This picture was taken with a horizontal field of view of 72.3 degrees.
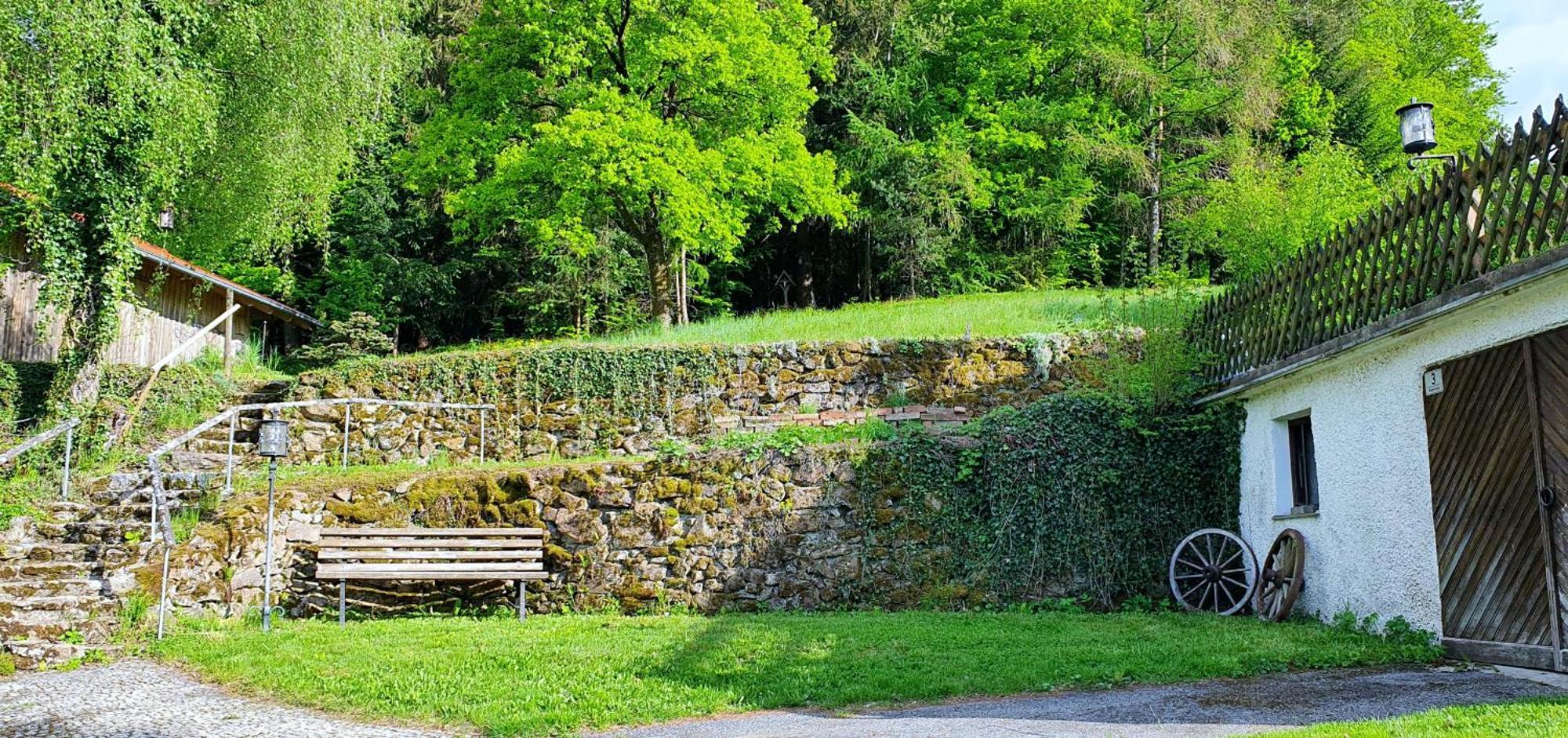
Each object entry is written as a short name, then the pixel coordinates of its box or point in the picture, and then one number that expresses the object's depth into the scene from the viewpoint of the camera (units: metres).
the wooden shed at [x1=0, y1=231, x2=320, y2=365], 19.88
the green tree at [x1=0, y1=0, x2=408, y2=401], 14.11
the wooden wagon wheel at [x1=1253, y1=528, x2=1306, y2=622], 9.66
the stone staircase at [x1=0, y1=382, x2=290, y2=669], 8.48
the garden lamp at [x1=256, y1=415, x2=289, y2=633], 9.70
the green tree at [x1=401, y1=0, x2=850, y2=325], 20.34
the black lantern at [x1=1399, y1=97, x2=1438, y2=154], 9.07
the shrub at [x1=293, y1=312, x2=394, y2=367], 18.72
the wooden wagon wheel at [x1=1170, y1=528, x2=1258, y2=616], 10.80
